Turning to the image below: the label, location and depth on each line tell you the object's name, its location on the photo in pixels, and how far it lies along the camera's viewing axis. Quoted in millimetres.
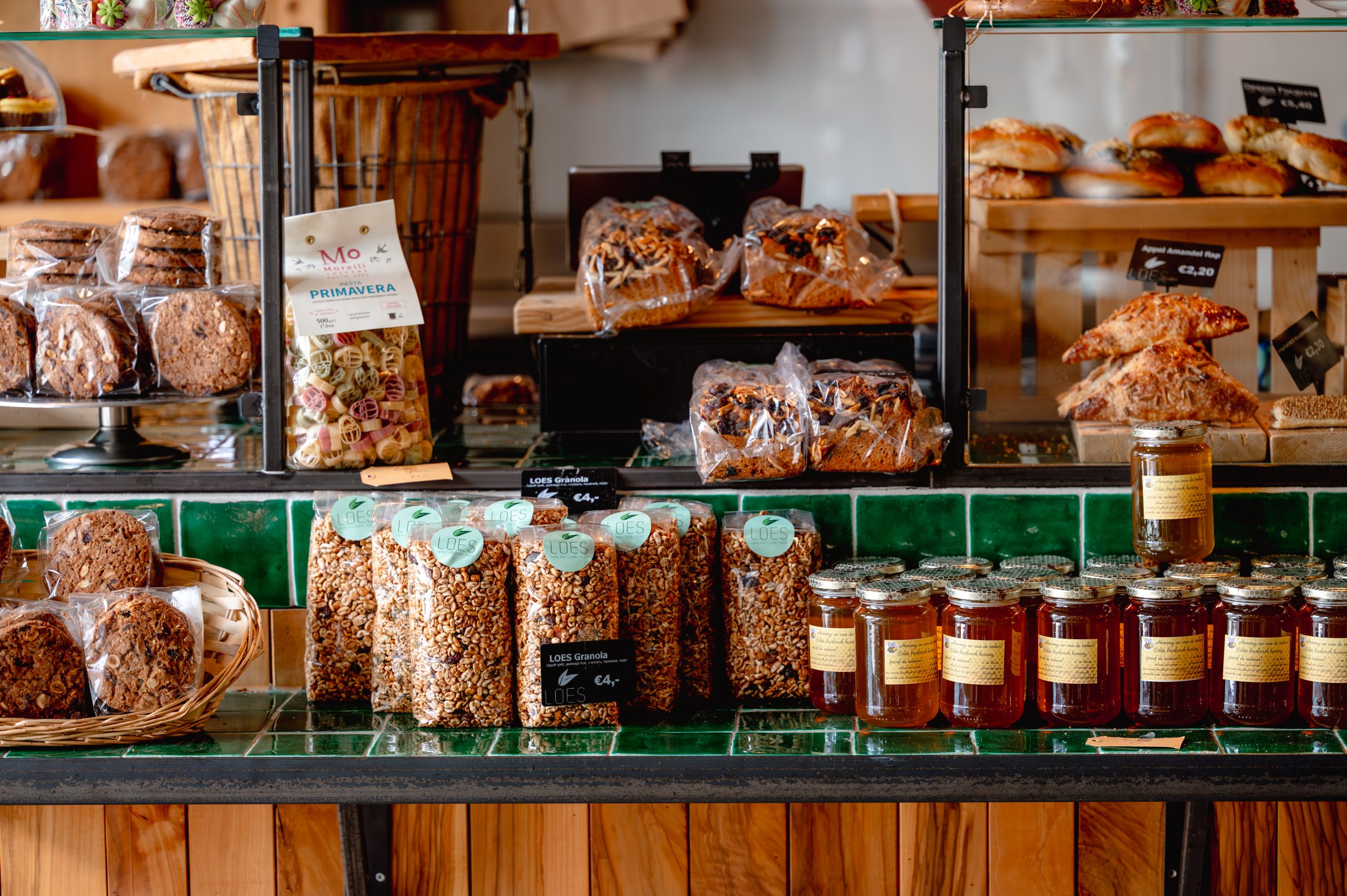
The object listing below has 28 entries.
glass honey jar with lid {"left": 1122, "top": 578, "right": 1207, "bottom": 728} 2411
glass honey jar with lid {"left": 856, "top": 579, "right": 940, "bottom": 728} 2405
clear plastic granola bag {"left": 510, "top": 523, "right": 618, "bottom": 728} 2419
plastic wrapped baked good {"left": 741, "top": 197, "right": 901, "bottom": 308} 2721
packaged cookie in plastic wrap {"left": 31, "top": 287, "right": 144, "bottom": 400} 2573
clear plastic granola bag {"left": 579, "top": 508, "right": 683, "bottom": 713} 2469
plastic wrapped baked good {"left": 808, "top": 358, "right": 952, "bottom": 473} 2546
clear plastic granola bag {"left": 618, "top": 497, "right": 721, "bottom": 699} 2504
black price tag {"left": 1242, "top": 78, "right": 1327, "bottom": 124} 2837
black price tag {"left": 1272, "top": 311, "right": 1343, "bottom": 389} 2680
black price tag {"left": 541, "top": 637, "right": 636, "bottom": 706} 2426
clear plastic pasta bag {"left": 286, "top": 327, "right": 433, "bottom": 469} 2560
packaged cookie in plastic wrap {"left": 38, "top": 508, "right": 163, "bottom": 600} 2501
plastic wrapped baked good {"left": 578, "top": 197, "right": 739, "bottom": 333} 2695
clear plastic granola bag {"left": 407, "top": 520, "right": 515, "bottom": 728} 2425
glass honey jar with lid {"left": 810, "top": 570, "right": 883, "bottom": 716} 2441
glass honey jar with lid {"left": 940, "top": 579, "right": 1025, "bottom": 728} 2403
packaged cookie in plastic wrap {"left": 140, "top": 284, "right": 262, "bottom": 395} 2584
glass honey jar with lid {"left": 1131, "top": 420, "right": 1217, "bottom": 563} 2476
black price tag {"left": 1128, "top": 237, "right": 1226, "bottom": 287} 2706
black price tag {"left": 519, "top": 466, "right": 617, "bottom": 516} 2565
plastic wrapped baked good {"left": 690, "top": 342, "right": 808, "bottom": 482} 2543
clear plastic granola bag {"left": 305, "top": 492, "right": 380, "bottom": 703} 2521
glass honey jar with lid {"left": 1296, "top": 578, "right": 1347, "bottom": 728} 2407
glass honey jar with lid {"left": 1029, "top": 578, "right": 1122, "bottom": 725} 2412
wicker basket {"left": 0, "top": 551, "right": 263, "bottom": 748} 2384
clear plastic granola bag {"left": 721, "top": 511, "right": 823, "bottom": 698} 2499
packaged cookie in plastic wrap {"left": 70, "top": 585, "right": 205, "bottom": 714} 2397
